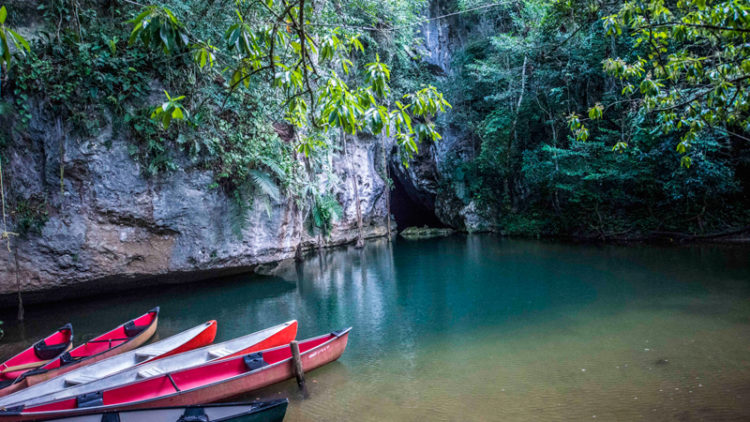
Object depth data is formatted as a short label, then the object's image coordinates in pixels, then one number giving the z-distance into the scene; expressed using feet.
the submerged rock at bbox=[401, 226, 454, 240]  74.74
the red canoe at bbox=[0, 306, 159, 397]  16.94
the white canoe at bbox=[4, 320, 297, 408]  14.62
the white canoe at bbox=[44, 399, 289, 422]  12.28
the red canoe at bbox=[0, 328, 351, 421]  13.32
